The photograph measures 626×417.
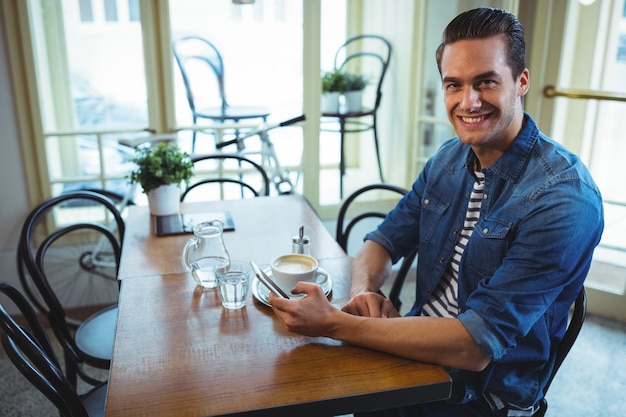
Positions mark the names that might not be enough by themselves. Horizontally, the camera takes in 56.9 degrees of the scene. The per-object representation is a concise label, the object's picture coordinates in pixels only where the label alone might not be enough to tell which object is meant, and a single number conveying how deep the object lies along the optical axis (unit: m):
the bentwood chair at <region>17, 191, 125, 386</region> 2.86
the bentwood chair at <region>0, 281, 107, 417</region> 1.16
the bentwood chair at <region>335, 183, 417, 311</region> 2.04
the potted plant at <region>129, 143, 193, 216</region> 2.05
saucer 1.44
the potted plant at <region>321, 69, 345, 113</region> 3.81
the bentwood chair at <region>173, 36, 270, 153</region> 3.14
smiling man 1.19
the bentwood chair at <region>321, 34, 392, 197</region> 3.86
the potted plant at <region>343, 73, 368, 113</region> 3.84
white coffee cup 1.44
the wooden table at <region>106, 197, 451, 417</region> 1.07
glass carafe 1.52
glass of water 1.39
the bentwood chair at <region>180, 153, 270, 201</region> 2.91
